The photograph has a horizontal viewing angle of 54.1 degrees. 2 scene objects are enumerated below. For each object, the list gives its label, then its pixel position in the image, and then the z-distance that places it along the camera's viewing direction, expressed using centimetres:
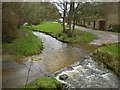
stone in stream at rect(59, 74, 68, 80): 696
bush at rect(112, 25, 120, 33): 2151
